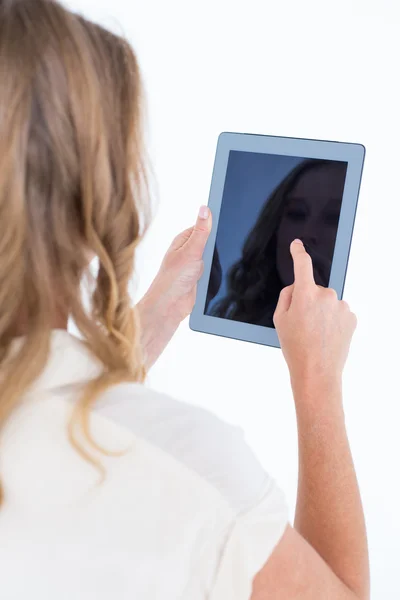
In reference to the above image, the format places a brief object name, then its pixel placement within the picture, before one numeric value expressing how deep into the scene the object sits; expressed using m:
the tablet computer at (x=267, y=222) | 0.90
